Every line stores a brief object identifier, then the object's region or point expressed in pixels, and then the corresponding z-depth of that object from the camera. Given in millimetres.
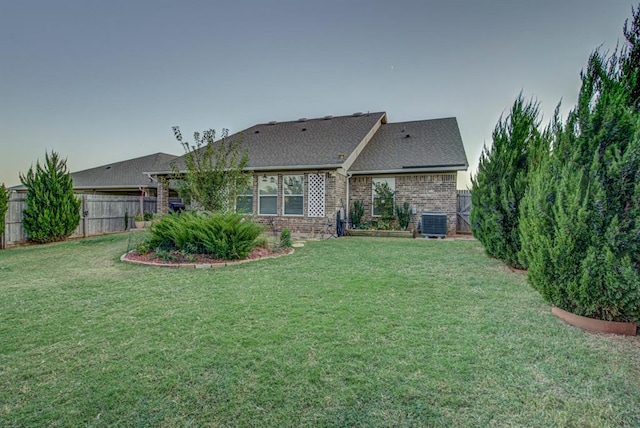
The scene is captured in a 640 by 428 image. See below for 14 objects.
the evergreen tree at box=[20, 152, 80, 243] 10555
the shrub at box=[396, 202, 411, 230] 12613
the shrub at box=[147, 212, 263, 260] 6969
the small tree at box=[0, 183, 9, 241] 9591
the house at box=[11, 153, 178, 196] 17719
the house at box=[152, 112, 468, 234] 12258
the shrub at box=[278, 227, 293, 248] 8547
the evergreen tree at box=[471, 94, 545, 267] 6168
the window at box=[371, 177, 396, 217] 13102
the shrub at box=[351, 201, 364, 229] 13197
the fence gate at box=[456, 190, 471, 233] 13242
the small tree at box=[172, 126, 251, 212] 8961
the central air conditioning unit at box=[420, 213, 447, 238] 11578
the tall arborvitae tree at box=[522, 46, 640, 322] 3072
